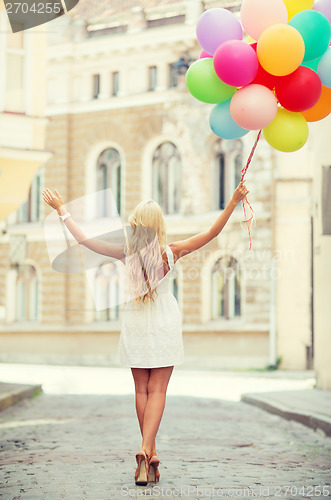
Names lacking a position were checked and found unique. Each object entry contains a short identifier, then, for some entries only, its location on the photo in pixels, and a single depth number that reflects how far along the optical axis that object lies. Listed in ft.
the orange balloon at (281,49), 19.47
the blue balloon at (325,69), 19.97
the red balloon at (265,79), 20.62
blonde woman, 19.49
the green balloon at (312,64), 20.88
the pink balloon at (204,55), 21.74
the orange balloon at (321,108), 21.31
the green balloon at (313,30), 19.89
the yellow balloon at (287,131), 20.65
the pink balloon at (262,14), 20.47
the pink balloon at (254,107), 19.85
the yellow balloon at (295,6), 21.17
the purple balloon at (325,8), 20.62
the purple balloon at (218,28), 20.59
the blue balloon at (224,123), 21.07
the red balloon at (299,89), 19.94
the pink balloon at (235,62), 19.66
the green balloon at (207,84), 20.67
